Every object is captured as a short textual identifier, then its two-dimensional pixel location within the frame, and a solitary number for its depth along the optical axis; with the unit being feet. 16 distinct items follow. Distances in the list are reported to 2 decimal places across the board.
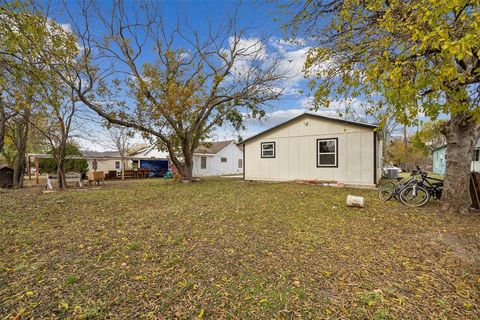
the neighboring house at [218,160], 79.87
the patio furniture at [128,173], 66.66
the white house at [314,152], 34.89
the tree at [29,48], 12.73
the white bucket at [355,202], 20.57
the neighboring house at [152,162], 83.66
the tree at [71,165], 64.23
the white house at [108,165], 93.15
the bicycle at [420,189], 22.03
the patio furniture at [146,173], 71.03
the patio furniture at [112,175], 65.92
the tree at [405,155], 101.04
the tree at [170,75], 37.44
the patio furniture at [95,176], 44.88
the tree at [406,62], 10.92
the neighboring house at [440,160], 58.05
